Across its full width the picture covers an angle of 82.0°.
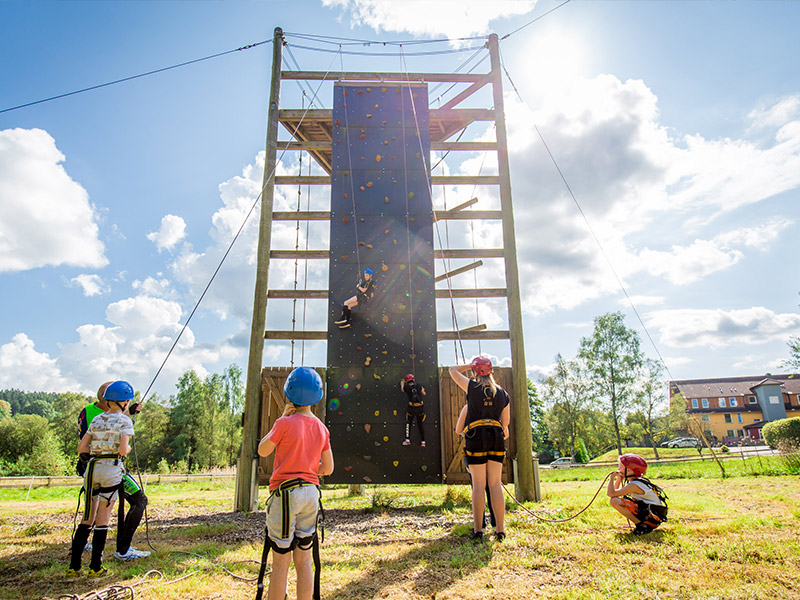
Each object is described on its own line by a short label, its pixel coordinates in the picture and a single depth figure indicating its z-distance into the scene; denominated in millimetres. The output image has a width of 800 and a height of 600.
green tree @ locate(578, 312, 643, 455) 35750
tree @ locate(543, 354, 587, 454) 39438
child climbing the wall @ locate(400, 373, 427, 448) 7793
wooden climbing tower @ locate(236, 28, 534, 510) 7961
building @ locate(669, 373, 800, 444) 50562
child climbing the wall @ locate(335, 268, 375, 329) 8172
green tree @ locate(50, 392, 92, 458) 38441
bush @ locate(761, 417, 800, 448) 20156
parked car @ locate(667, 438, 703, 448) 44594
